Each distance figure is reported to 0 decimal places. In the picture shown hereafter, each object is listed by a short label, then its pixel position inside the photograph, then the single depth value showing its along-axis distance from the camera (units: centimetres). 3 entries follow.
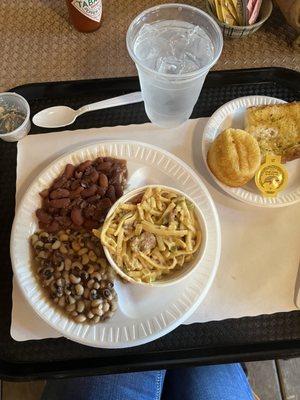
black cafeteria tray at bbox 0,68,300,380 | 75
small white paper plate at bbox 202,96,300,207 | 83
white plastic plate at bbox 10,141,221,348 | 73
